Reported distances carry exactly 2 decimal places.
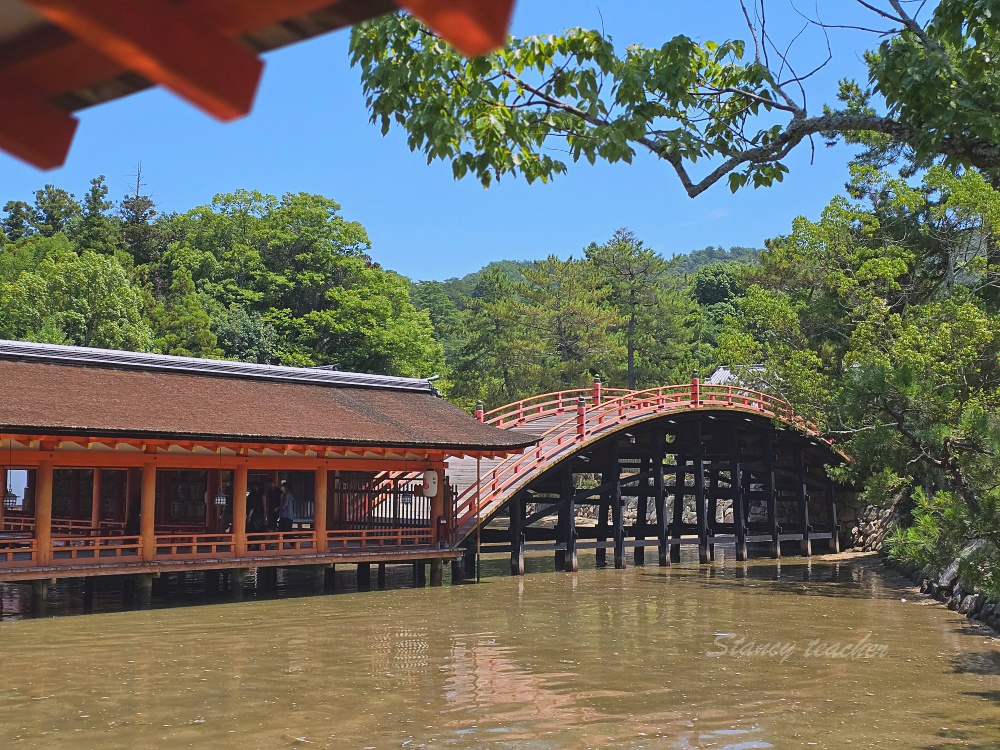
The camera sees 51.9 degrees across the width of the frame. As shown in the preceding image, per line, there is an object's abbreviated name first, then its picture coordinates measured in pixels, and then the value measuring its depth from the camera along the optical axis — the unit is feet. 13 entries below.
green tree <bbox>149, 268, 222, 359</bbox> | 148.46
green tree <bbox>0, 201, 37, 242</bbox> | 200.34
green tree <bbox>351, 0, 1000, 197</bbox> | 21.03
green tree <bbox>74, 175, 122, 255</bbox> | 183.73
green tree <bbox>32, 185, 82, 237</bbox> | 199.21
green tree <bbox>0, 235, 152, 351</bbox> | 127.85
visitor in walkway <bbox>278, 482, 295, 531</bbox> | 68.39
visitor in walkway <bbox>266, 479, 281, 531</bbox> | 68.49
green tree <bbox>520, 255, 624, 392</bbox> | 159.84
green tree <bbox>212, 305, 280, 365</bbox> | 160.97
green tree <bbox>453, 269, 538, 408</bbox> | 160.35
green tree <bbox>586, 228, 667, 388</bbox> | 181.16
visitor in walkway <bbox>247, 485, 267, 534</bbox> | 67.00
